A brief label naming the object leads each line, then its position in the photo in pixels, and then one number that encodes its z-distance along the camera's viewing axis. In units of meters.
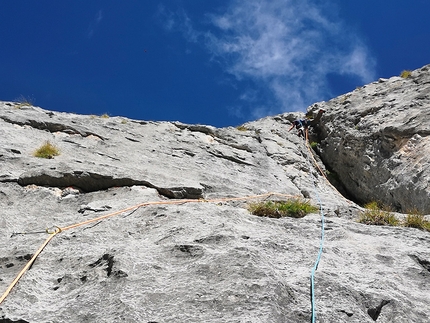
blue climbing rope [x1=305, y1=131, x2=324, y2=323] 4.54
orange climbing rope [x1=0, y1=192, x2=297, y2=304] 5.16
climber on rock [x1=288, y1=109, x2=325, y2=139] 21.60
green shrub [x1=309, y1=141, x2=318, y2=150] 21.28
